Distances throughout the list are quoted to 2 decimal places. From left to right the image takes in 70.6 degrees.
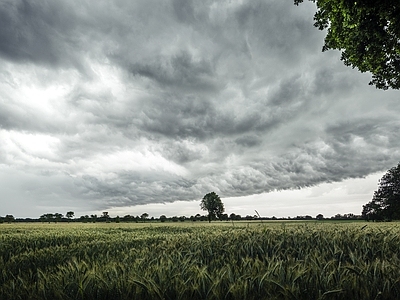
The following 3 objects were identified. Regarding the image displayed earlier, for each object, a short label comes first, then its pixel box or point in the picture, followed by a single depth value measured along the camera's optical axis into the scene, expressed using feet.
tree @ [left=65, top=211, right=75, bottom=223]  407.44
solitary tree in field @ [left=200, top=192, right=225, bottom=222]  328.49
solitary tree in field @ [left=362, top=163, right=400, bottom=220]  203.51
